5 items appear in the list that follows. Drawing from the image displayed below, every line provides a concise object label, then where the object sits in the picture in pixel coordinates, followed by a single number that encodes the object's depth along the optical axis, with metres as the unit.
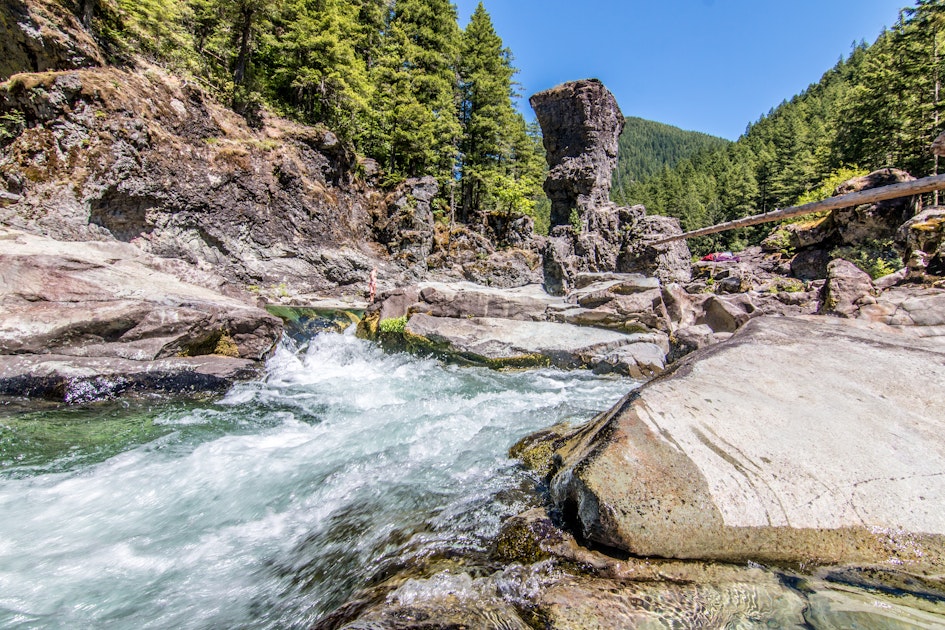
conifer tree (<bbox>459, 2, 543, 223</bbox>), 30.14
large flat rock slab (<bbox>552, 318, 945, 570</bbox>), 2.14
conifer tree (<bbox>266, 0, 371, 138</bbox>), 24.31
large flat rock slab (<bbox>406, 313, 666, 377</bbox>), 8.44
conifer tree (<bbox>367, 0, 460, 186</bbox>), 27.97
